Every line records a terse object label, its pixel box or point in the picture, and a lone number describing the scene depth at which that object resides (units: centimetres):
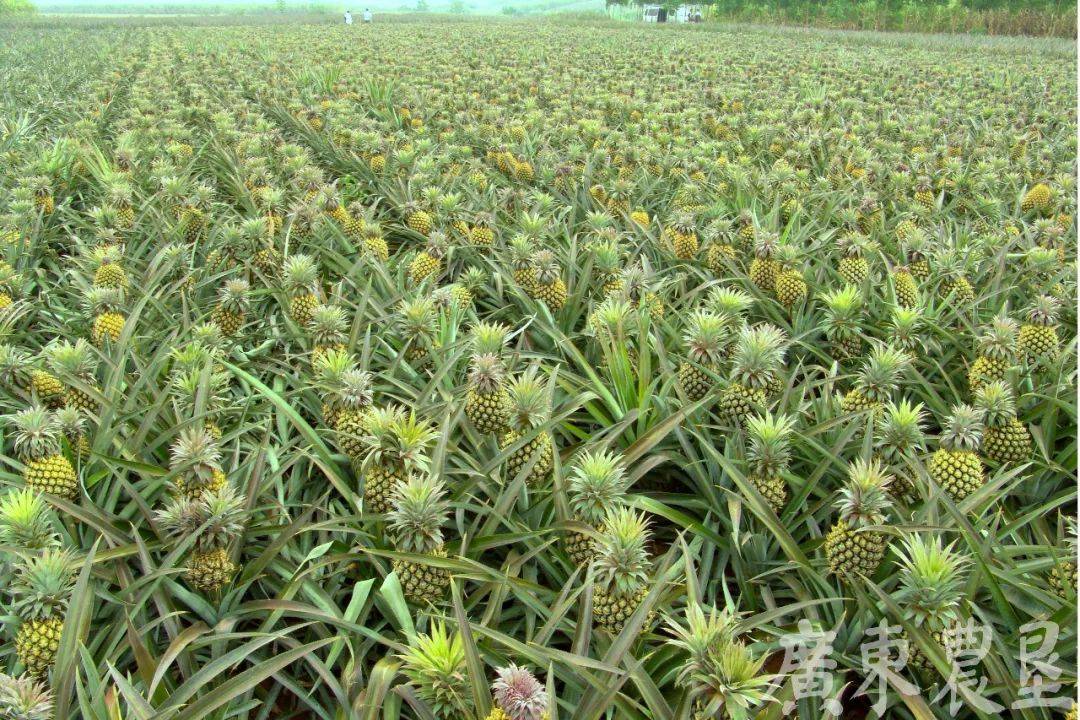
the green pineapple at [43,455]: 170
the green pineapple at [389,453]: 154
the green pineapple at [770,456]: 169
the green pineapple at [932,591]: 126
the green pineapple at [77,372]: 202
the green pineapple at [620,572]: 132
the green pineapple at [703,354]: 199
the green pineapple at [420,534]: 144
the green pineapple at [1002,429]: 182
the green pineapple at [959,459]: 168
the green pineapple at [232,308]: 257
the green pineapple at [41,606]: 132
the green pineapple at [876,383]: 193
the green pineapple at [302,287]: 254
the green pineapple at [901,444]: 172
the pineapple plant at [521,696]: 94
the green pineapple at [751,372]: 186
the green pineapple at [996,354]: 204
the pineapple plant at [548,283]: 272
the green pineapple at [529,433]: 172
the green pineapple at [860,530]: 144
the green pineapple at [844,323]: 237
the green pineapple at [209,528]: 150
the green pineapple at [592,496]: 156
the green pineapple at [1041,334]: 224
